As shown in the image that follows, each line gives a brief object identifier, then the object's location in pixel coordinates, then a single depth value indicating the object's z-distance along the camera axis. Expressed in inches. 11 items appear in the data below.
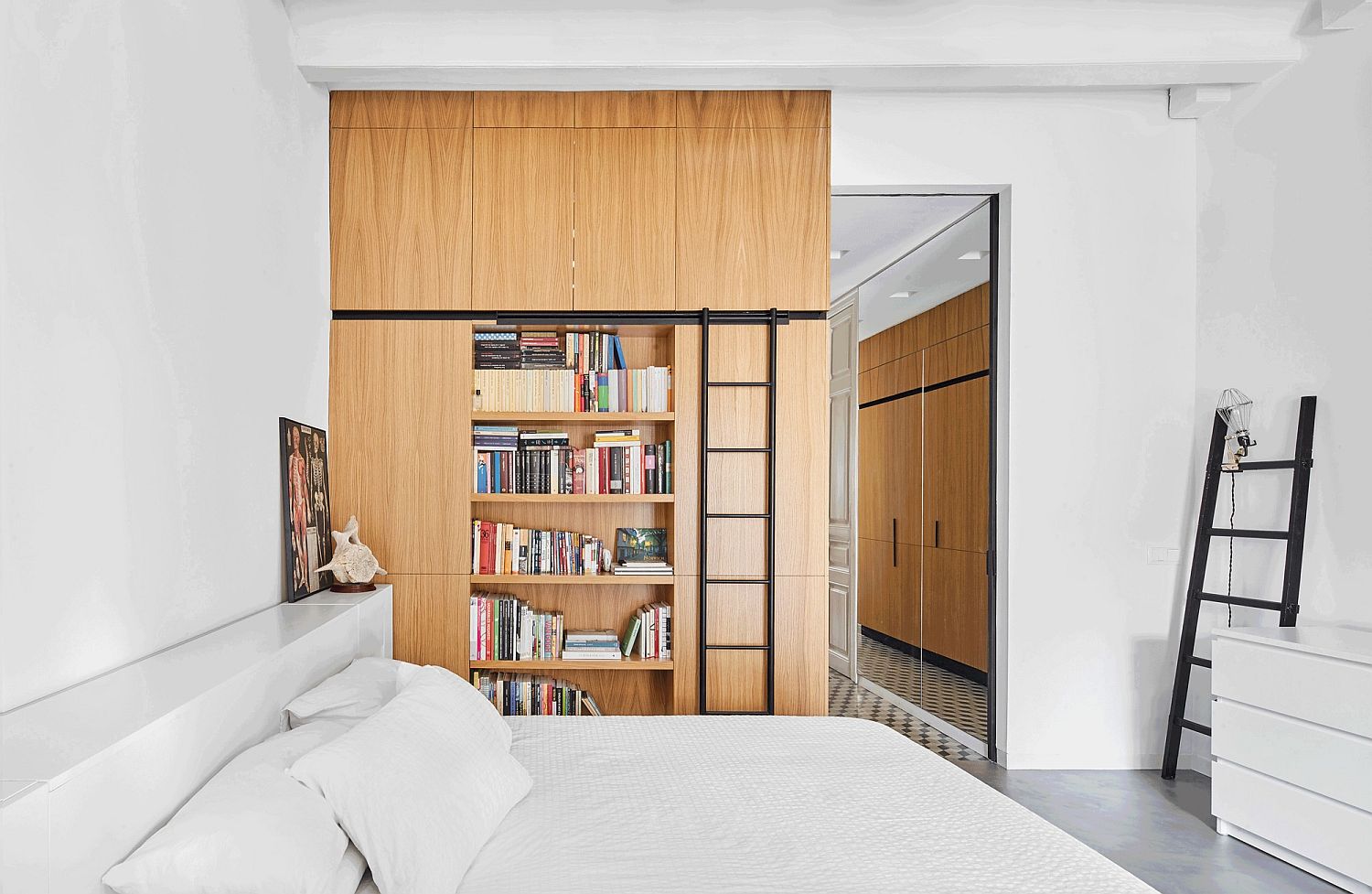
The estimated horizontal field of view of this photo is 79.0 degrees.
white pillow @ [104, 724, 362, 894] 49.6
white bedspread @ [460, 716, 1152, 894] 60.5
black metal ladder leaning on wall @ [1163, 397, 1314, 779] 133.8
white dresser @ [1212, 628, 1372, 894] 103.8
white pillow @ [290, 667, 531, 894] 58.3
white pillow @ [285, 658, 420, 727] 81.5
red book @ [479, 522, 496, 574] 143.6
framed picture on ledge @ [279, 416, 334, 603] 119.9
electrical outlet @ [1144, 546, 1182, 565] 151.3
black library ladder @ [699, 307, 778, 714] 141.0
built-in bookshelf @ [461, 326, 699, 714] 141.6
